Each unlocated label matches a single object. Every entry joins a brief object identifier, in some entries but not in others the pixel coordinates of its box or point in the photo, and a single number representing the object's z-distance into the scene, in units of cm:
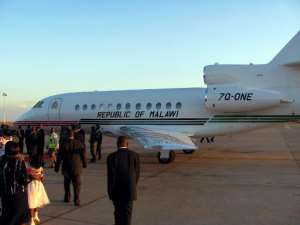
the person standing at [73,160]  620
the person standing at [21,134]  1225
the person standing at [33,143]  1083
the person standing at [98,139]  1218
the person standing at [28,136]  1146
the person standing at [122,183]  431
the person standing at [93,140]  1207
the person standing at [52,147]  1084
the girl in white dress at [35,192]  490
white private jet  1100
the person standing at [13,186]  426
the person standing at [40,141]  1112
